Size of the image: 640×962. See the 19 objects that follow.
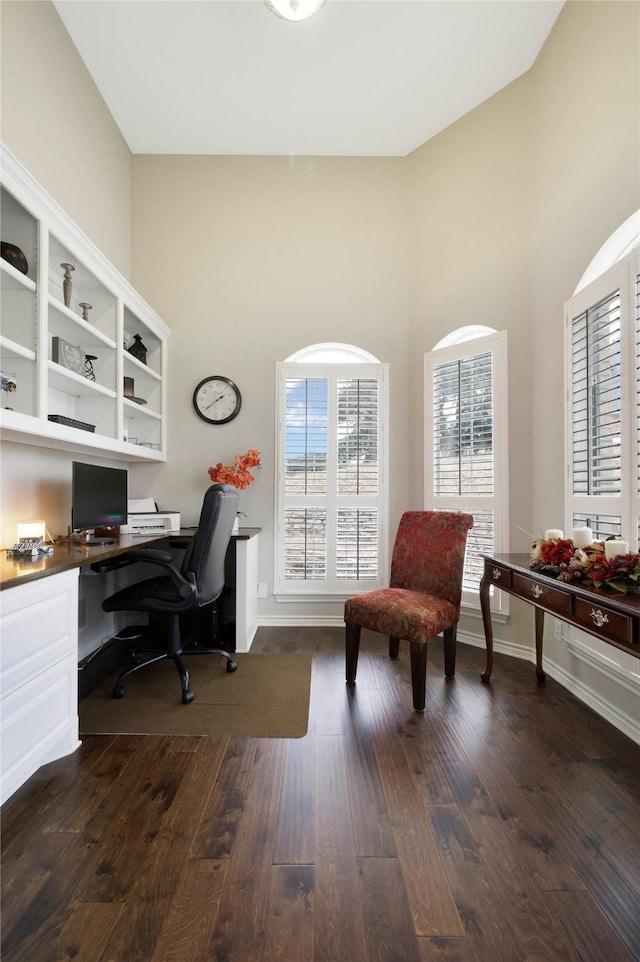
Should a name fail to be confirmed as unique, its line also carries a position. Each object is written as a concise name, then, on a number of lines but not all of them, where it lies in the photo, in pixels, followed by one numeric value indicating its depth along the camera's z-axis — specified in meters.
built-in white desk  1.53
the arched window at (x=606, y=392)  2.02
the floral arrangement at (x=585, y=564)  1.64
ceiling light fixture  2.33
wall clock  3.69
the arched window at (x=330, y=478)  3.69
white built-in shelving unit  2.02
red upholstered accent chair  2.29
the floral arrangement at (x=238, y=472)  3.44
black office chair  2.38
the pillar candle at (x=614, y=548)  1.77
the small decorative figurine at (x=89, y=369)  2.75
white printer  3.20
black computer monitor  2.58
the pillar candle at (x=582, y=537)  2.03
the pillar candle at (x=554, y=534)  2.22
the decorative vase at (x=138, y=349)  3.38
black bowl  1.99
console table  1.50
